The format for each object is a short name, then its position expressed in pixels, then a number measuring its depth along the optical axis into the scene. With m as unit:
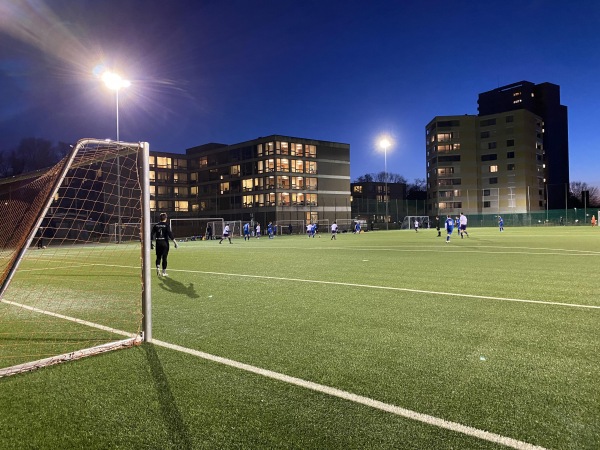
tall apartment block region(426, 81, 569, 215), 90.12
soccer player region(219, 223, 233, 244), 36.21
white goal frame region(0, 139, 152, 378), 4.61
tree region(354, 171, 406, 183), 152.12
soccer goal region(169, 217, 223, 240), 50.34
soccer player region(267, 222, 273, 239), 45.14
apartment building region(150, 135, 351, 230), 72.00
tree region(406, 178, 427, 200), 131.62
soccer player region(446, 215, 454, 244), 27.93
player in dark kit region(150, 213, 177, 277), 12.74
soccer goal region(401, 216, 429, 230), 74.31
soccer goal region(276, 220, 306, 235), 65.06
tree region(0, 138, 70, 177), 56.56
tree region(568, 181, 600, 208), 120.56
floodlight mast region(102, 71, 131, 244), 29.19
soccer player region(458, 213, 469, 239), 32.38
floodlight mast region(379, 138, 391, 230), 68.69
